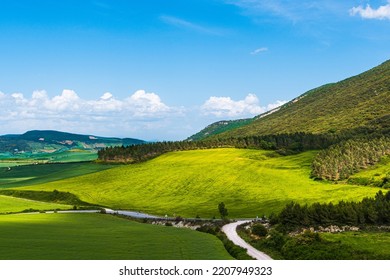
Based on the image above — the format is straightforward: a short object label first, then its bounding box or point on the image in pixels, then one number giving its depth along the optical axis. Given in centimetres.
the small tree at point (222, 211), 12592
